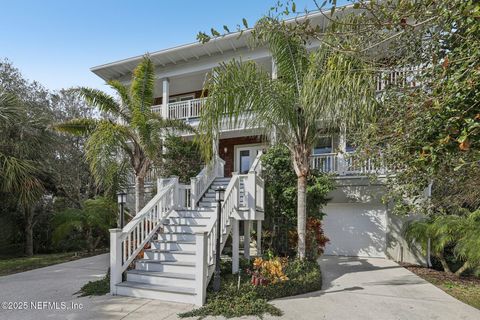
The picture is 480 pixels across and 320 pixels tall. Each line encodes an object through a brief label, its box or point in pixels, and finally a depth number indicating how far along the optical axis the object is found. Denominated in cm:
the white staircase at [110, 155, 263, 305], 621
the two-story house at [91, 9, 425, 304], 663
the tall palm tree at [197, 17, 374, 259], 555
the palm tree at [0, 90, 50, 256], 1039
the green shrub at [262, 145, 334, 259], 969
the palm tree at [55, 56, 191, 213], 799
